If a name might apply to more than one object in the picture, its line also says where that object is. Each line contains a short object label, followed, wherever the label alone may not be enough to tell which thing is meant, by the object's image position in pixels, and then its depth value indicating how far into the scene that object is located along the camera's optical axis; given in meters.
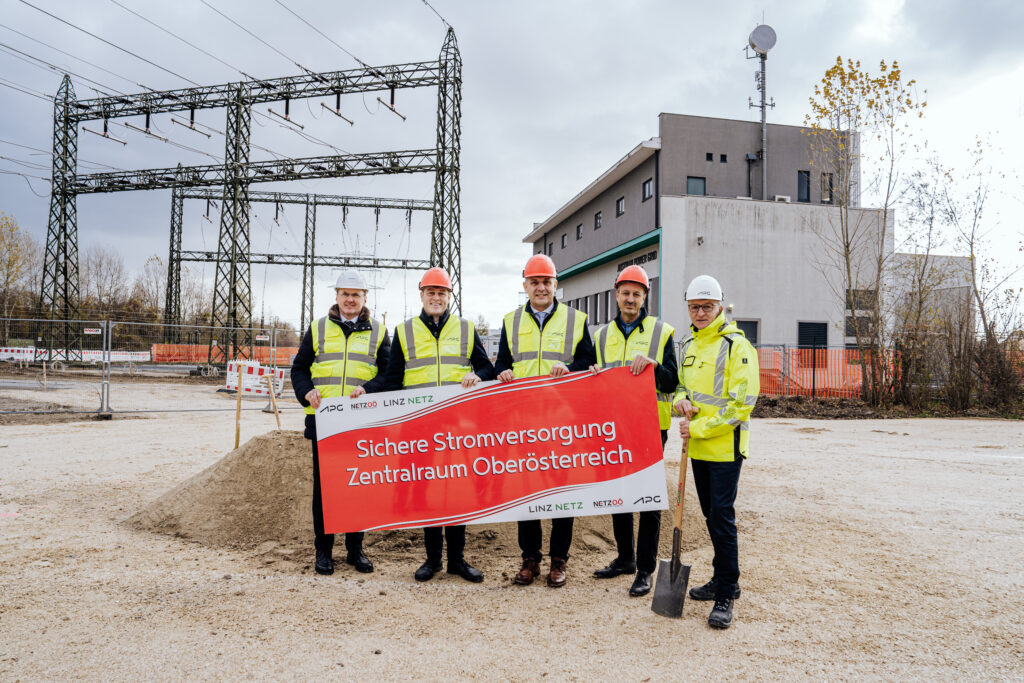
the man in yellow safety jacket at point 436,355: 4.70
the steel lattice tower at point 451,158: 24.88
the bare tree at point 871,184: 19.36
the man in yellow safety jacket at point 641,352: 4.35
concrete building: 25.39
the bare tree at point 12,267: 31.06
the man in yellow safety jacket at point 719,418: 3.79
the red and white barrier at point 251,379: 15.28
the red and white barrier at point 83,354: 17.27
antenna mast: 28.94
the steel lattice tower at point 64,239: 30.27
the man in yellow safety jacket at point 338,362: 4.82
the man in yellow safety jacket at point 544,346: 4.52
